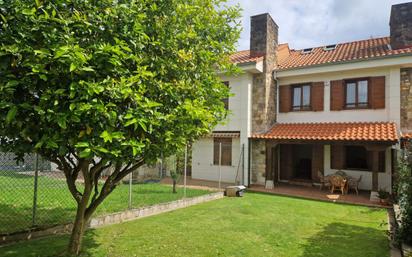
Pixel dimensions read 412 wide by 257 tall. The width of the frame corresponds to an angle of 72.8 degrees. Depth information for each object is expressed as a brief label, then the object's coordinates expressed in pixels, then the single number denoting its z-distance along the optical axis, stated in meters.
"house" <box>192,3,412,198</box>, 14.44
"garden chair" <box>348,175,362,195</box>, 14.80
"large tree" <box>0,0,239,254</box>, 3.62
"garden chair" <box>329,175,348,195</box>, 14.51
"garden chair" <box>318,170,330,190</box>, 15.41
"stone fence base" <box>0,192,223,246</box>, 6.45
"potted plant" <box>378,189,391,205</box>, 12.67
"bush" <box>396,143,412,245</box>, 6.46
